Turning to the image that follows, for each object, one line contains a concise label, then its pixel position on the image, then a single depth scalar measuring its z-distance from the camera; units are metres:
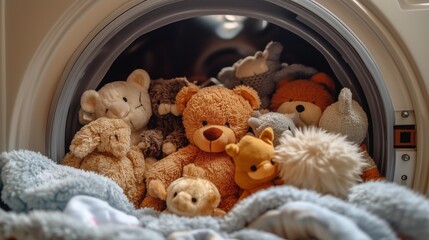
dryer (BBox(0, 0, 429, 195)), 1.07
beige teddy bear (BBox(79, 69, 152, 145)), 1.21
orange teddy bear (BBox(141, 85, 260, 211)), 1.13
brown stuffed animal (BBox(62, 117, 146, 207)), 1.14
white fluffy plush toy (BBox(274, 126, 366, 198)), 0.96
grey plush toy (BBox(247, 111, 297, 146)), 1.13
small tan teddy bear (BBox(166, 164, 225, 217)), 1.02
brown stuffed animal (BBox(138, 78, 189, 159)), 1.24
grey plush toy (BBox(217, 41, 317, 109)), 1.29
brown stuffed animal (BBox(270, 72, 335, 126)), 1.20
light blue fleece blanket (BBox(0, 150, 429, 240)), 0.76
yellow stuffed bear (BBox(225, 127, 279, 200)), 1.04
